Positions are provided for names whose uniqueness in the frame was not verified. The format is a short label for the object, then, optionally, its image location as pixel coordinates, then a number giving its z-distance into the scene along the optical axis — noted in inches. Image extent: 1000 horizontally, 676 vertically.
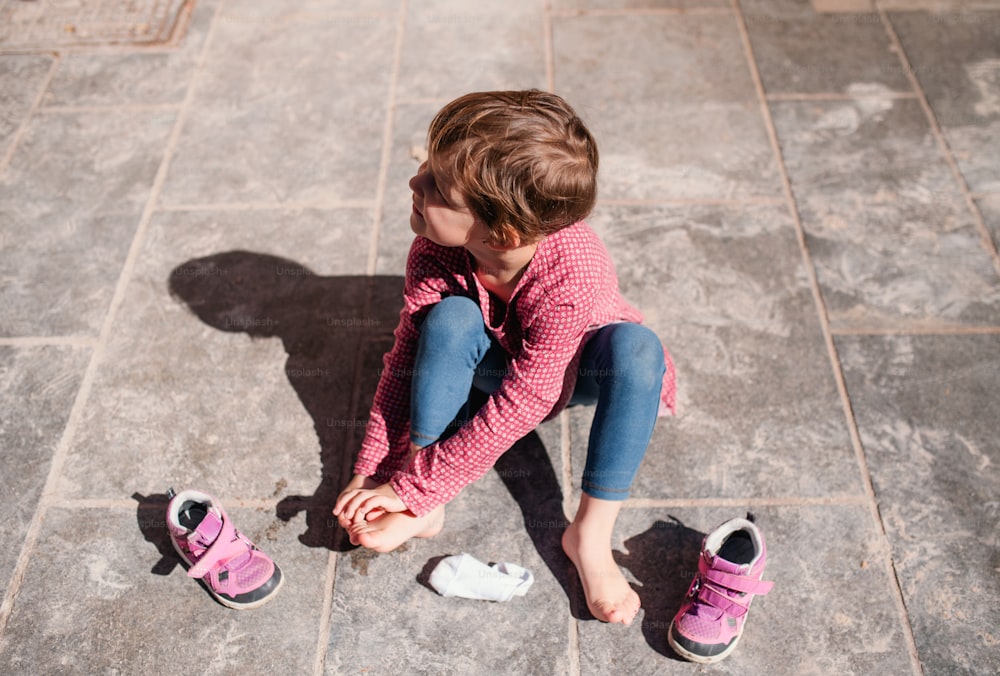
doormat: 116.0
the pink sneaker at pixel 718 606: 62.6
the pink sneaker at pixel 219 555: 64.0
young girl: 56.0
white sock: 66.7
